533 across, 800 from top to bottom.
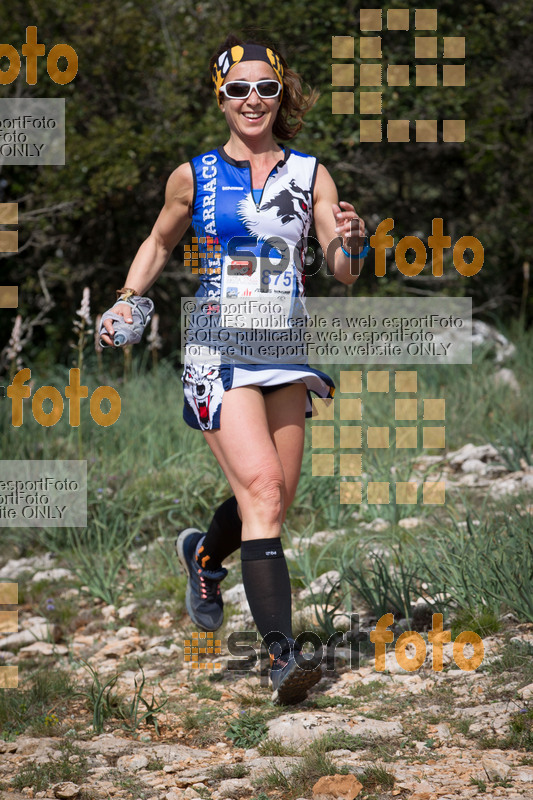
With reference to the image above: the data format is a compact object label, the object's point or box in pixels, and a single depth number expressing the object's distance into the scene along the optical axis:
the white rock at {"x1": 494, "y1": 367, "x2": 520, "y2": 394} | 12.95
